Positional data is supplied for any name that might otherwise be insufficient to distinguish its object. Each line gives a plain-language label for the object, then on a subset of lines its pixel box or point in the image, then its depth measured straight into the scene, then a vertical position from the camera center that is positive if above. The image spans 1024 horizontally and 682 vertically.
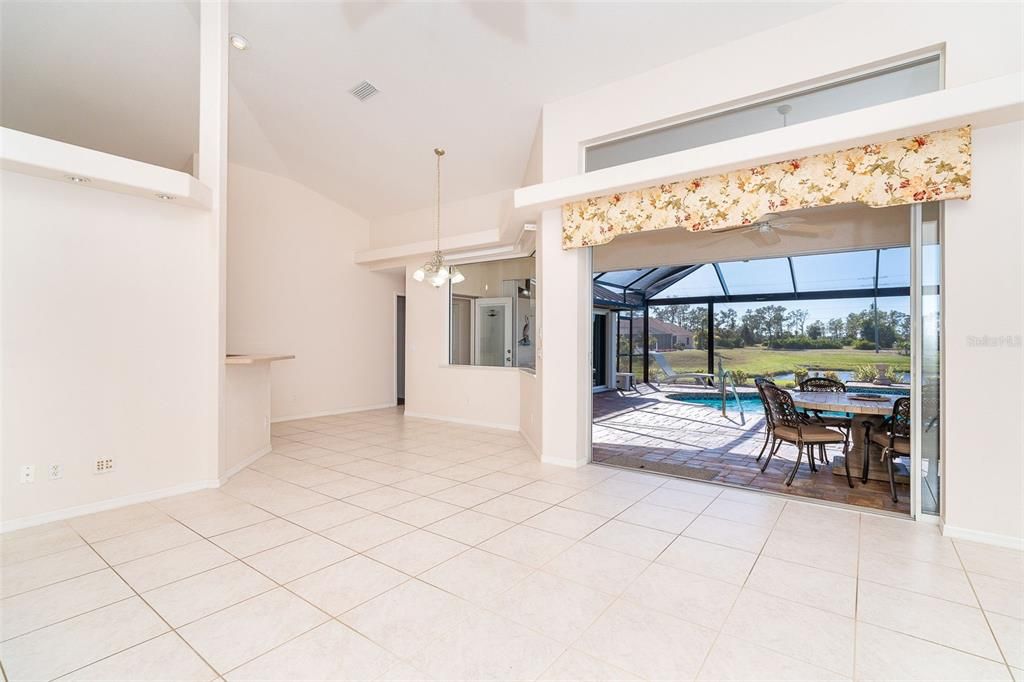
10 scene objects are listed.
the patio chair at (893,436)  3.41 -0.76
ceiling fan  4.95 +1.35
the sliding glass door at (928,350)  2.85 -0.04
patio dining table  3.82 -0.58
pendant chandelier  5.50 +0.88
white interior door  6.51 +0.16
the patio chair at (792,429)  3.94 -0.78
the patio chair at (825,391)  4.58 -0.55
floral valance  2.67 +1.07
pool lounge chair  6.42 -0.47
